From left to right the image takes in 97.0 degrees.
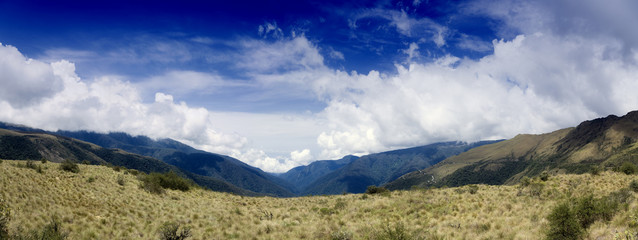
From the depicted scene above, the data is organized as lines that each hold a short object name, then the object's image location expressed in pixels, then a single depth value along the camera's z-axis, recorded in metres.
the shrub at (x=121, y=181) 29.79
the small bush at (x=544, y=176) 30.77
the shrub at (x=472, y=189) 27.78
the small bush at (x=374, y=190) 37.71
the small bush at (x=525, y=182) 27.64
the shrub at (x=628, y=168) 28.13
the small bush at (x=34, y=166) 25.41
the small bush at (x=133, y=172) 39.50
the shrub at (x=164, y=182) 30.99
